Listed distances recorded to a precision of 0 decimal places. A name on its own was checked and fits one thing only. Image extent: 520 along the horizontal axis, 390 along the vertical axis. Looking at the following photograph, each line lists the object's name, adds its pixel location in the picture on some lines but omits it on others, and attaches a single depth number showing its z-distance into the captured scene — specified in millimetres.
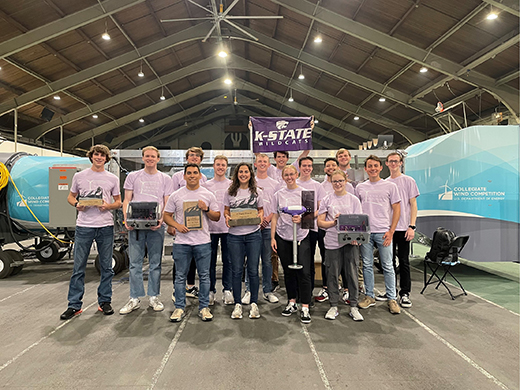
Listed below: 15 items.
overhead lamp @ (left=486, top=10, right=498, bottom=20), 6554
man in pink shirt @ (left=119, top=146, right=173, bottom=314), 3594
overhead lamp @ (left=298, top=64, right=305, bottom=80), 12454
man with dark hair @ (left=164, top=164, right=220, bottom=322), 3211
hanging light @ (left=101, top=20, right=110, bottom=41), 8873
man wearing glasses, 3753
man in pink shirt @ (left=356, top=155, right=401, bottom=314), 3572
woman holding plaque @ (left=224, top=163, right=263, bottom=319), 3223
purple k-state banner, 5145
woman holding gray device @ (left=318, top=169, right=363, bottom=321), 3316
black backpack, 4277
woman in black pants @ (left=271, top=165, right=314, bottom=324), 3318
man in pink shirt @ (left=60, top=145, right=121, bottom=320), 3441
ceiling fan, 7871
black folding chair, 4250
